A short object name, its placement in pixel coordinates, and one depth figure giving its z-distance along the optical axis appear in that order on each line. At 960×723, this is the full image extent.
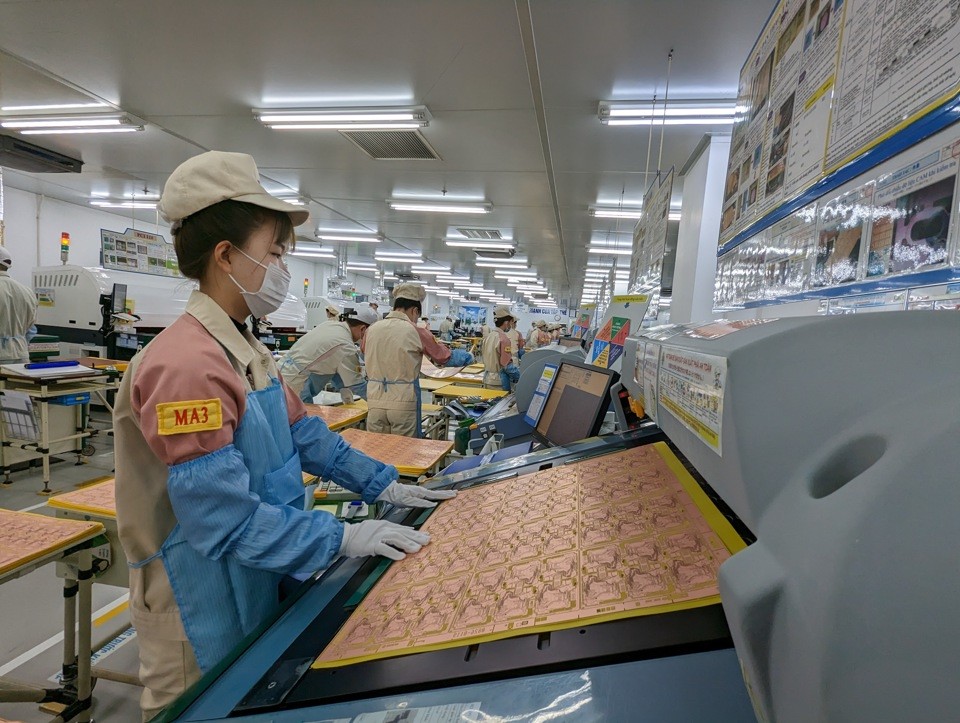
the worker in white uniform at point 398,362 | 4.59
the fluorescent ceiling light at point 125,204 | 9.42
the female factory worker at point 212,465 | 1.01
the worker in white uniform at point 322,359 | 4.76
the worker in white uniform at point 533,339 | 12.29
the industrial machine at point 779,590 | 0.32
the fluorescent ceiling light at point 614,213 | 7.46
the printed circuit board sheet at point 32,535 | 1.56
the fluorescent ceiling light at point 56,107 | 4.82
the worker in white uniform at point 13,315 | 5.10
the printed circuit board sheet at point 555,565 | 0.73
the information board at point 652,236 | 2.57
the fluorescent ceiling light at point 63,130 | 5.34
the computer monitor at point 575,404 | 1.79
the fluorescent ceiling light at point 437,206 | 7.90
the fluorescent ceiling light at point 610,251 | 11.00
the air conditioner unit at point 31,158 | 5.19
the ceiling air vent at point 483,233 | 9.76
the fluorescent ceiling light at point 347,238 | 11.30
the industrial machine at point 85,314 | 6.83
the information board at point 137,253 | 9.40
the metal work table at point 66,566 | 1.60
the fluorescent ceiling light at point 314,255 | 14.69
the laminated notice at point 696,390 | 0.54
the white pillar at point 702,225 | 3.85
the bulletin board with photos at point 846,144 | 0.72
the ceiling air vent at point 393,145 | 4.99
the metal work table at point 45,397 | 4.50
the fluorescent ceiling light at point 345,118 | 4.48
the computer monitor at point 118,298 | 6.70
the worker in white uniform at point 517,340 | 10.87
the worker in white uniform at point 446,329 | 14.92
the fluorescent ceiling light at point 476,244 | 11.03
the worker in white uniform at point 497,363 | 6.54
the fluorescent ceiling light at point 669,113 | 3.90
